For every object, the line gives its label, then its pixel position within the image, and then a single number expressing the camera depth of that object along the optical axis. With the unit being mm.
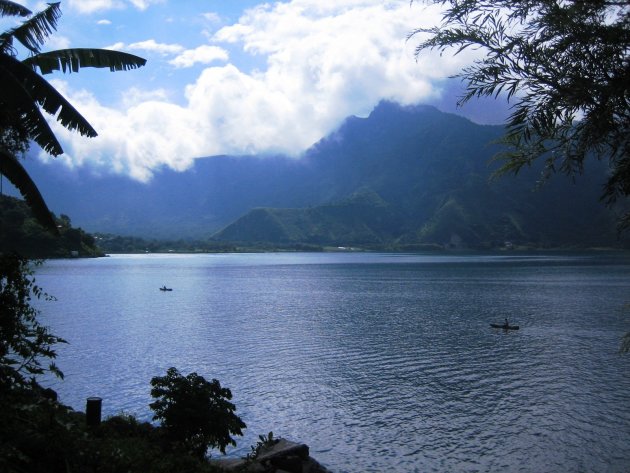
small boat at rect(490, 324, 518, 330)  54375
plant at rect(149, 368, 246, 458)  15453
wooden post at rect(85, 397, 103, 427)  15078
